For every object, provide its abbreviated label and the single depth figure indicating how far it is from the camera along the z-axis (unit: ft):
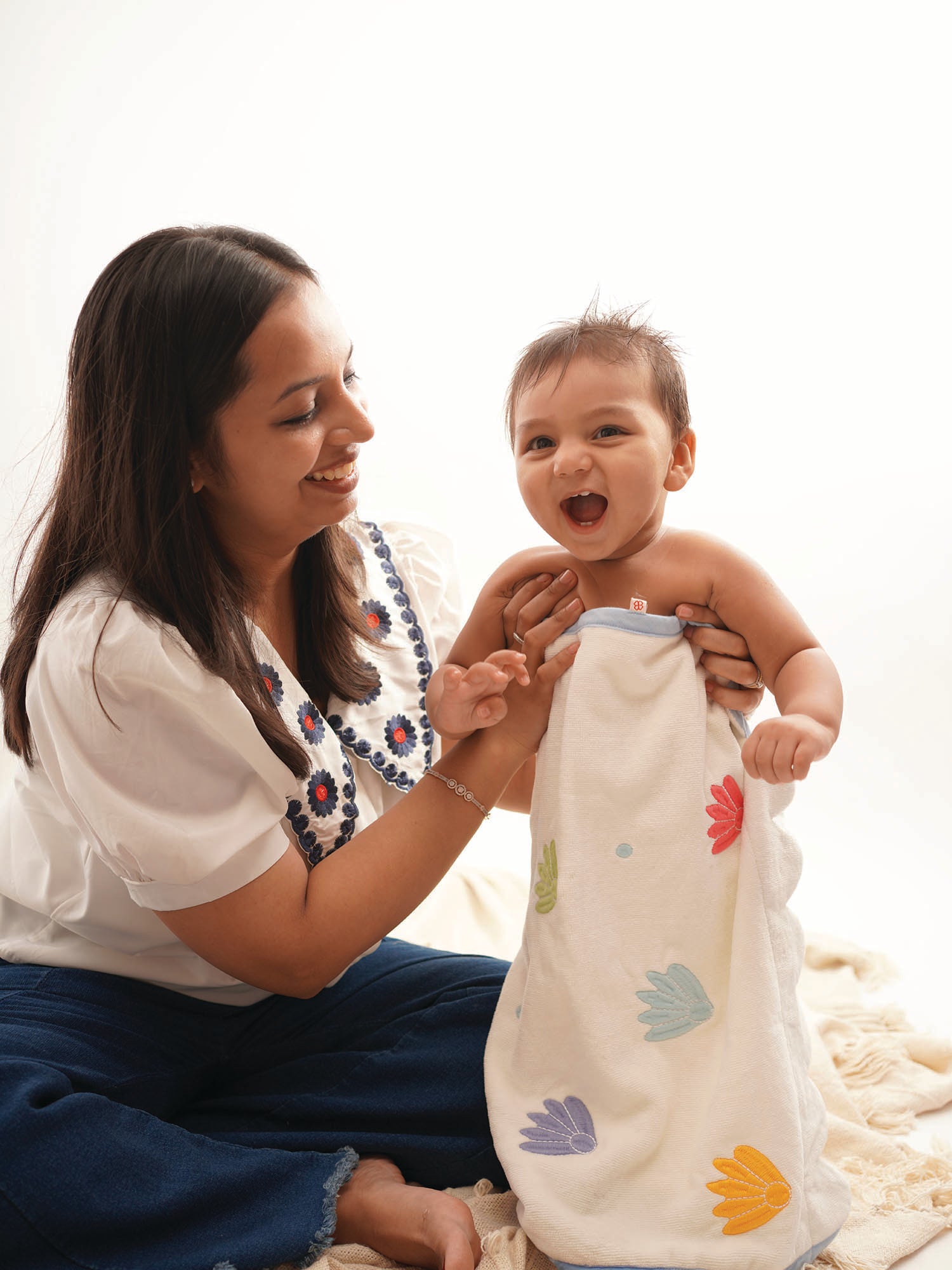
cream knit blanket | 3.88
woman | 3.73
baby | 3.56
